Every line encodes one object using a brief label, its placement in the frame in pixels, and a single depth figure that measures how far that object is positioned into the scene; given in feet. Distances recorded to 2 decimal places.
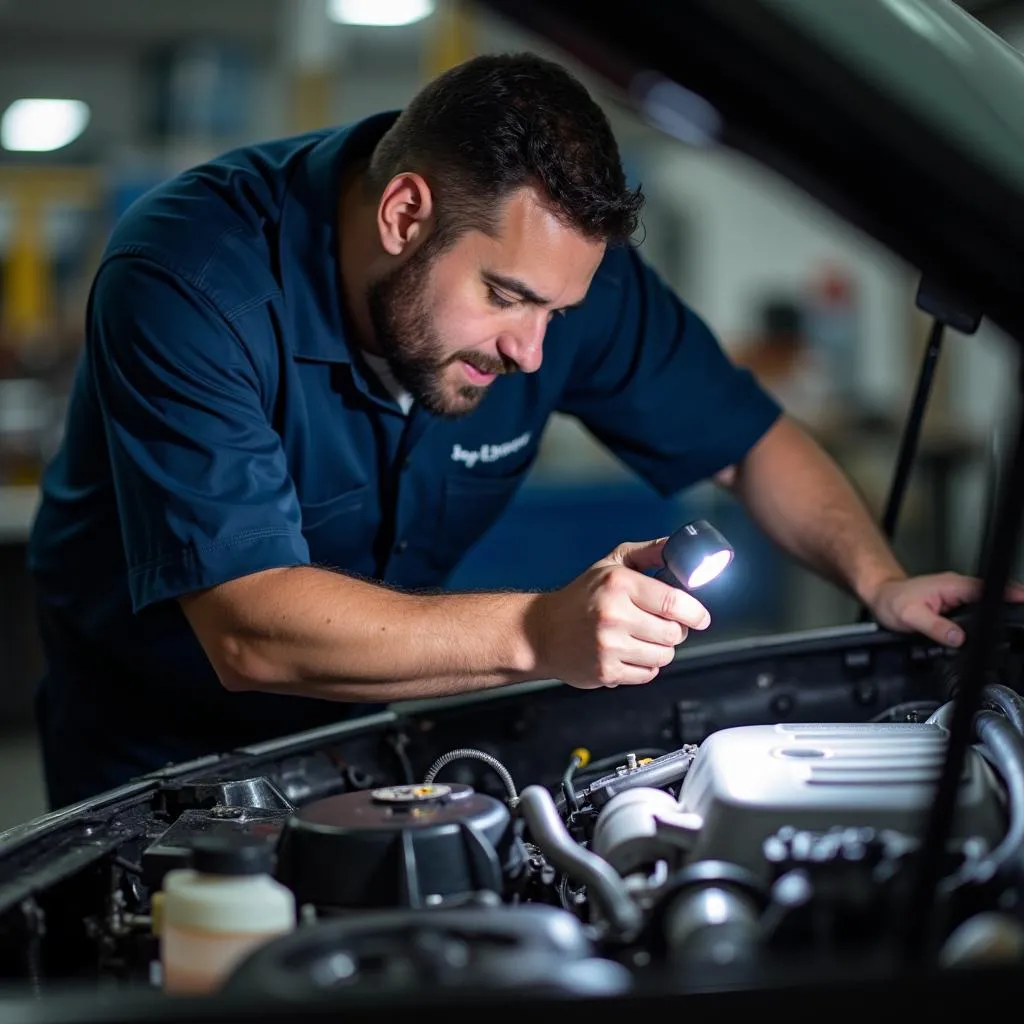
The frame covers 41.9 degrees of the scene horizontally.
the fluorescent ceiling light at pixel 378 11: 24.34
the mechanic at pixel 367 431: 4.77
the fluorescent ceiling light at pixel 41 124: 31.73
